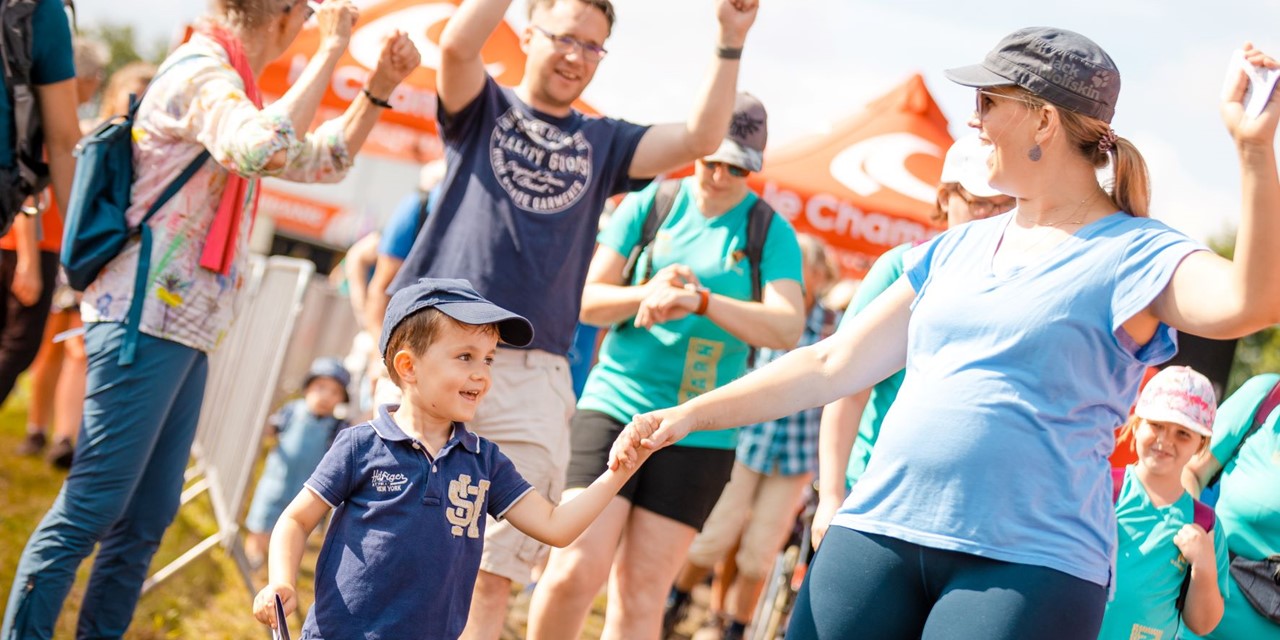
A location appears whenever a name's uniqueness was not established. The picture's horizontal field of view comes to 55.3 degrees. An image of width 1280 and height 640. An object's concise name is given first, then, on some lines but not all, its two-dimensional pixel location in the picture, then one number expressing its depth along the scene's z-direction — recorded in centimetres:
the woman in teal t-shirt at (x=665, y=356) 409
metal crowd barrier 620
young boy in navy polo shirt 277
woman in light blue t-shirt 237
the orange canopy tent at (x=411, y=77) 865
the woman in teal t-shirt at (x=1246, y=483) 400
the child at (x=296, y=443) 702
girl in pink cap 379
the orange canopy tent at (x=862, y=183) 904
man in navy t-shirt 374
